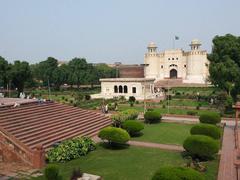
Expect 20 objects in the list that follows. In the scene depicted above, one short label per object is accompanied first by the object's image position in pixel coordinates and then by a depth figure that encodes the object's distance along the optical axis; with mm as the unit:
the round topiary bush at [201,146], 13756
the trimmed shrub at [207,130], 16562
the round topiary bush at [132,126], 18922
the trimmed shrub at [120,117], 22141
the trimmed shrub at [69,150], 14281
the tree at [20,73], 47903
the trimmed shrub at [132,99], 40903
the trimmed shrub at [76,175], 10609
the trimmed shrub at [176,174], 8523
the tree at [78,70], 63062
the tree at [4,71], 47694
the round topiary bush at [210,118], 22328
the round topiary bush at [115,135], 16078
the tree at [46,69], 66188
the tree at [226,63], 29956
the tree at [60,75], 63656
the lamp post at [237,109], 16986
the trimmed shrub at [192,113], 28906
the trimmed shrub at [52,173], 10250
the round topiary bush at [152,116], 24516
